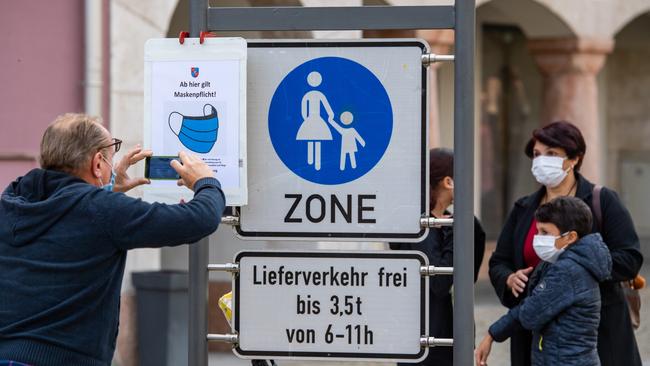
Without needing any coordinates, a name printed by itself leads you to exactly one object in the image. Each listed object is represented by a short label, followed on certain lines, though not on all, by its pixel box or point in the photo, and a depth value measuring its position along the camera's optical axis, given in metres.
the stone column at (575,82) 28.20
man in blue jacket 7.55
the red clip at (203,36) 8.21
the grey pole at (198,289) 8.37
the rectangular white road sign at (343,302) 8.27
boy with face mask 10.54
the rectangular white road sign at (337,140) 8.30
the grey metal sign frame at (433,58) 8.16
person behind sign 10.45
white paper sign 8.20
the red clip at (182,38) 8.23
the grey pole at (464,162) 8.15
